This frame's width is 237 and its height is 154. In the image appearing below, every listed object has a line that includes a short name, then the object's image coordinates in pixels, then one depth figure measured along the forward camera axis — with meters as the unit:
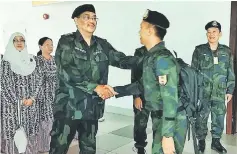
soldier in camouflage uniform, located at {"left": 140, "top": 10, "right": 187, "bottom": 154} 1.66
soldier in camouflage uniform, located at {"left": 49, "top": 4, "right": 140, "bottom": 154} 2.04
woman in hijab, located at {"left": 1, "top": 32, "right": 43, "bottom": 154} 2.77
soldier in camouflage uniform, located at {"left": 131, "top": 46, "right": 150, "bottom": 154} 2.74
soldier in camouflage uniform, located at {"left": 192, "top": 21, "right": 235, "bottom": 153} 3.16
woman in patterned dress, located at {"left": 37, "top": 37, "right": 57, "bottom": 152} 3.07
